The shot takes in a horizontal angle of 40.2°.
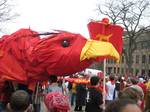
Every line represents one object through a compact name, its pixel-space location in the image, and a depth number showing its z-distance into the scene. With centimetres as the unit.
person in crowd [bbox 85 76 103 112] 432
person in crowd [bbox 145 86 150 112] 269
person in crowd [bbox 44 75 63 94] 338
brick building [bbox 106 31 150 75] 3236
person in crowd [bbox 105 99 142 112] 132
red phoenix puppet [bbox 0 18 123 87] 311
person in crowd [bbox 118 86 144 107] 265
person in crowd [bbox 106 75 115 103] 702
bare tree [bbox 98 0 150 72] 2430
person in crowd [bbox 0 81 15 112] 356
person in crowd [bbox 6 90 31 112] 228
